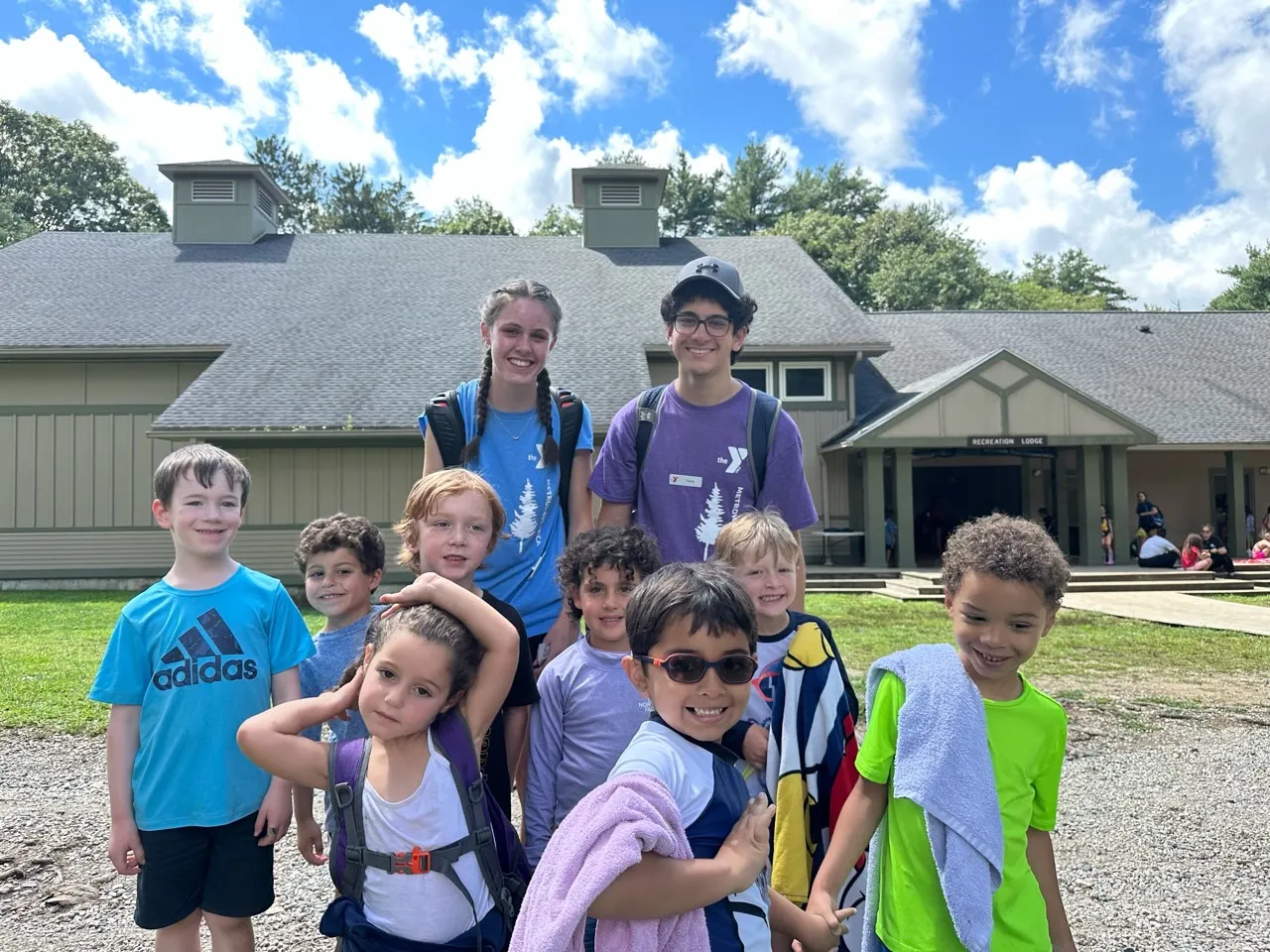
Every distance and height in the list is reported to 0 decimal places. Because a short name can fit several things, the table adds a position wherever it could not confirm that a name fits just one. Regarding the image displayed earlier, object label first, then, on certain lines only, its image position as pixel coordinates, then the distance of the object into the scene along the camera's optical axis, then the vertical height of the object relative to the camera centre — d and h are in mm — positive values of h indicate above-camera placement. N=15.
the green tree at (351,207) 46906 +16762
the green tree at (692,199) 48469 +17573
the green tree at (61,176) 42375 +16965
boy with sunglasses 1584 -391
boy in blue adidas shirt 2307 -574
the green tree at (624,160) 50125 +20625
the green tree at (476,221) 43147 +14825
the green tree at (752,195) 48531 +17823
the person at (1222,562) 15016 -999
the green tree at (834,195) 50031 +18213
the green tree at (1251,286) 40688 +10457
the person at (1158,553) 15250 -851
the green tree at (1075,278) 50531 +13455
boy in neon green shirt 1849 -584
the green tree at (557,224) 45875 +15425
